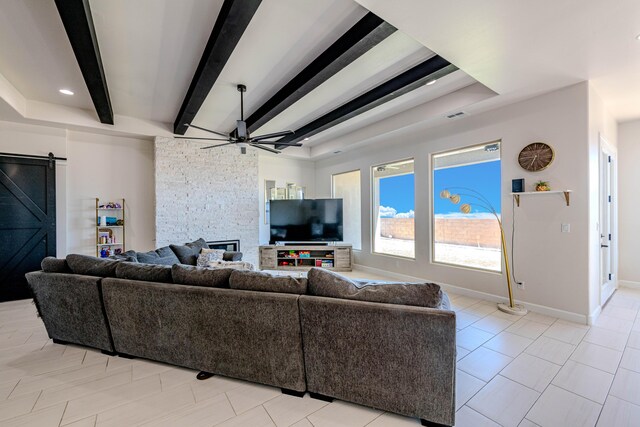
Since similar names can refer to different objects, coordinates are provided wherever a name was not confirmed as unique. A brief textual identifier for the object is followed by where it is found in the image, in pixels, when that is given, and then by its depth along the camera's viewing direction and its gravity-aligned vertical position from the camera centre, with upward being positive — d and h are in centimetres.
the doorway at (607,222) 376 -16
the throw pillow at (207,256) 408 -66
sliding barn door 423 -6
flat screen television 632 -16
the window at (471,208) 409 +6
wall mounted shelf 328 +23
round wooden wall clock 344 +72
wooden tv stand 626 -102
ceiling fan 354 +103
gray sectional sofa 168 -84
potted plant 343 +32
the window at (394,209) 532 +8
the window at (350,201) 656 +30
